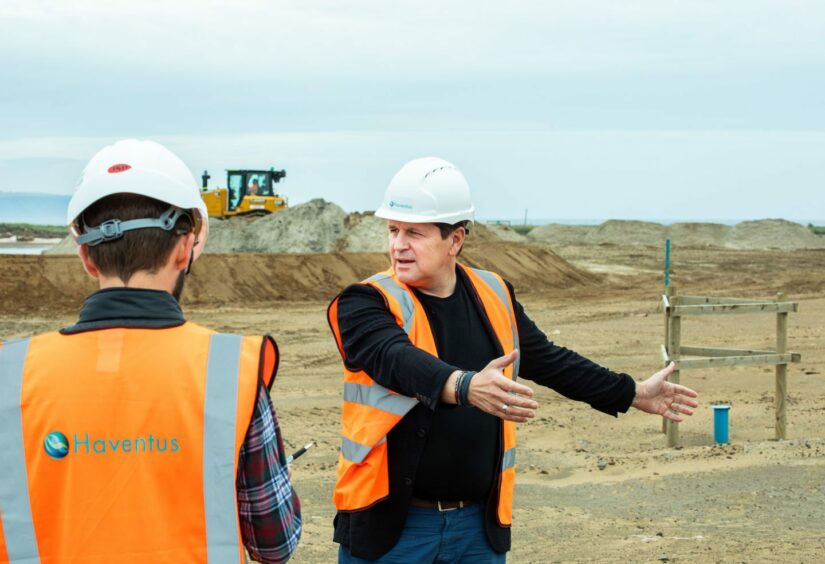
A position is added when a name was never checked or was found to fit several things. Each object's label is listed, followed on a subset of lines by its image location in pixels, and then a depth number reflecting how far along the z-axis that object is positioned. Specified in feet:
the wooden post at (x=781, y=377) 32.27
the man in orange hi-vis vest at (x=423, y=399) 10.48
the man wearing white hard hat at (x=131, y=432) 6.65
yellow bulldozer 114.52
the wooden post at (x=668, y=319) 32.17
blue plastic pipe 32.63
